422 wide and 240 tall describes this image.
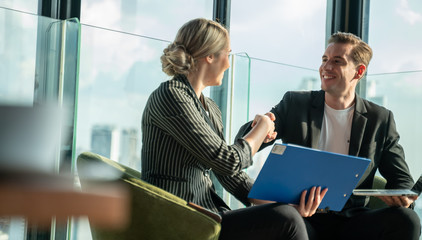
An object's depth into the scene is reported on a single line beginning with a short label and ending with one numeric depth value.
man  2.27
